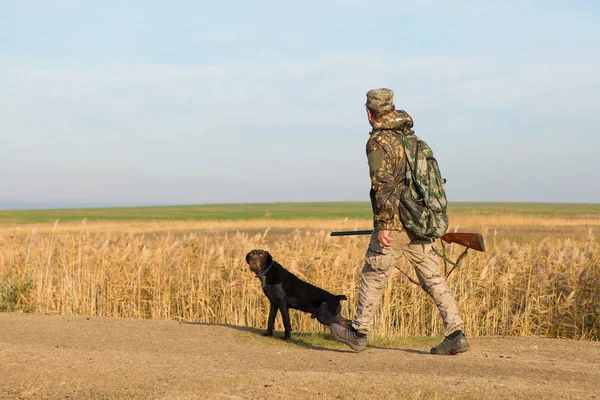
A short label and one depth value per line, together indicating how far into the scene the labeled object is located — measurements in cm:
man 688
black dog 834
